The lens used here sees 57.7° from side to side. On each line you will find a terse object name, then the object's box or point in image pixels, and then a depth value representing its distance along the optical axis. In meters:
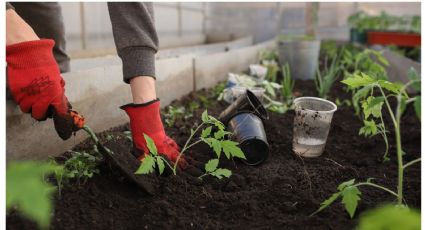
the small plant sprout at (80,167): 1.36
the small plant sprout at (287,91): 2.85
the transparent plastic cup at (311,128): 1.79
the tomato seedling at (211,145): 1.19
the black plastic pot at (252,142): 1.70
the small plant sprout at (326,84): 2.77
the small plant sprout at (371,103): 0.96
